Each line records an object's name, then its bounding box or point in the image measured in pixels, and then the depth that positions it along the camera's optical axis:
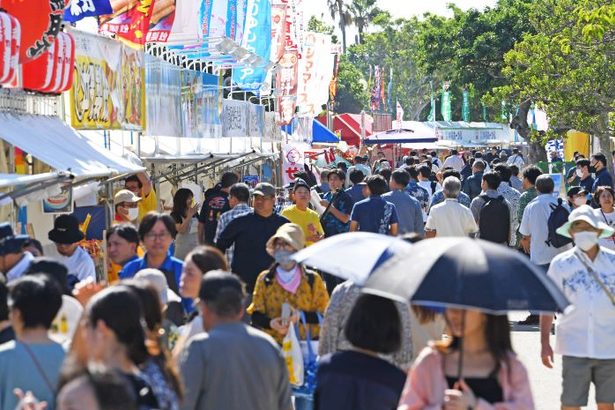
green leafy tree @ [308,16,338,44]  111.51
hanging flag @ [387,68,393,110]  89.80
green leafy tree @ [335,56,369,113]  107.88
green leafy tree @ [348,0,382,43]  119.19
